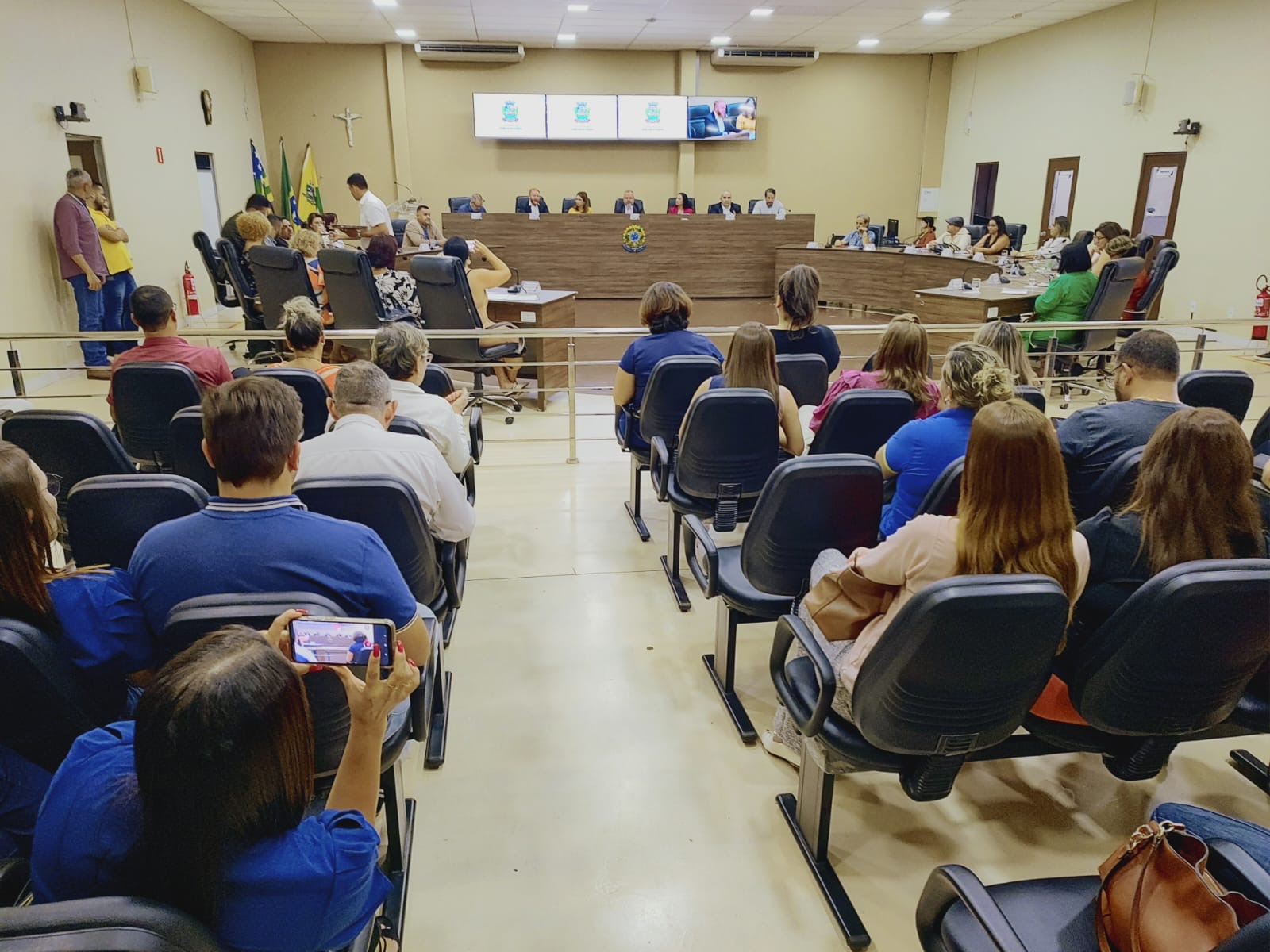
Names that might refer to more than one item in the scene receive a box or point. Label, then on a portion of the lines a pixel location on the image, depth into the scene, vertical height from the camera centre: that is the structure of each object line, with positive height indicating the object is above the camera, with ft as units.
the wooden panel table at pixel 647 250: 33.83 -1.08
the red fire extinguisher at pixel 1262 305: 25.55 -2.46
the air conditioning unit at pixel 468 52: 38.78 +7.93
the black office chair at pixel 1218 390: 10.64 -2.09
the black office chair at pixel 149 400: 10.20 -2.20
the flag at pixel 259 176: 38.47 +2.15
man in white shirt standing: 25.76 +0.41
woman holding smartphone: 2.78 -2.03
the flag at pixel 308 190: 40.37 +1.57
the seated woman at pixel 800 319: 11.93 -1.37
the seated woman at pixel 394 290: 18.26 -1.45
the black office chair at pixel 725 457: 8.93 -2.58
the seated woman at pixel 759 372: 9.57 -1.70
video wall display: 40.57 +5.22
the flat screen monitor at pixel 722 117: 41.73 +5.29
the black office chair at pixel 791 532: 6.53 -2.53
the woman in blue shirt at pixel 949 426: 7.09 -1.75
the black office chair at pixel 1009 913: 3.62 -3.35
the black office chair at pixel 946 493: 6.51 -2.10
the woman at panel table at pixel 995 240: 31.40 -0.56
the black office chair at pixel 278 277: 18.85 -1.25
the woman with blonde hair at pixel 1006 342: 9.63 -1.34
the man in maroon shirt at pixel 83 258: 20.77 -0.89
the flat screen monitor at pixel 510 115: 40.34 +5.22
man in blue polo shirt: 4.63 -1.76
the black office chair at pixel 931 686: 4.43 -2.77
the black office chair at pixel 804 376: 11.78 -2.16
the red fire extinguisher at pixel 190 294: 29.76 -2.52
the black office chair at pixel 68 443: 8.06 -2.14
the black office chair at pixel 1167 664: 4.55 -2.62
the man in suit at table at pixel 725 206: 36.60 +0.79
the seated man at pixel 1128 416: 7.71 -1.76
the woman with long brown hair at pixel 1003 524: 4.94 -1.80
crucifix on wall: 40.16 +5.04
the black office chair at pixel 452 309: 16.93 -1.77
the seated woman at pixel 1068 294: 19.52 -1.62
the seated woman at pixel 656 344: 11.75 -1.68
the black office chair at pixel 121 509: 5.85 -2.01
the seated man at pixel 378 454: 6.89 -1.92
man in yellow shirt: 22.50 -1.38
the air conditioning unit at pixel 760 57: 40.40 +8.08
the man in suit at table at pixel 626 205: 38.50 +0.88
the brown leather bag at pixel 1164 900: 3.19 -2.70
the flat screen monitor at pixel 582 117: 40.83 +5.21
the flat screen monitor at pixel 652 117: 41.39 +5.25
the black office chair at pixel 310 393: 9.94 -2.05
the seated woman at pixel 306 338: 10.76 -1.49
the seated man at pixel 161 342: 10.94 -1.59
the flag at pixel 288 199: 40.32 +1.15
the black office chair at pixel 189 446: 8.75 -2.35
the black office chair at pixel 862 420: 8.84 -2.09
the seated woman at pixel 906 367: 9.39 -1.60
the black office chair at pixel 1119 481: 6.91 -2.13
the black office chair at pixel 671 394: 10.66 -2.19
